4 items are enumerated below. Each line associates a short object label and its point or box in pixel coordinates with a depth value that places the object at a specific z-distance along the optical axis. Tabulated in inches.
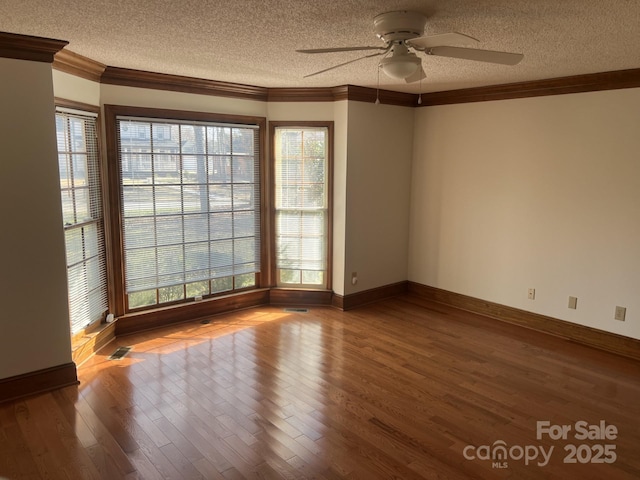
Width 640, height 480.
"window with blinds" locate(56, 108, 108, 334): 146.8
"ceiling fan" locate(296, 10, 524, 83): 97.7
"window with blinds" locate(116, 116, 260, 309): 176.6
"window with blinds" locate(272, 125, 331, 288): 209.0
